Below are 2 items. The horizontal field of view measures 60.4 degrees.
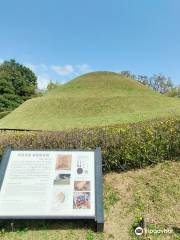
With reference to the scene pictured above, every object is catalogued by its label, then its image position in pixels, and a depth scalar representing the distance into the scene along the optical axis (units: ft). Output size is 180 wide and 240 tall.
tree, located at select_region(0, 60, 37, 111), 114.60
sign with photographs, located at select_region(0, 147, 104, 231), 10.07
